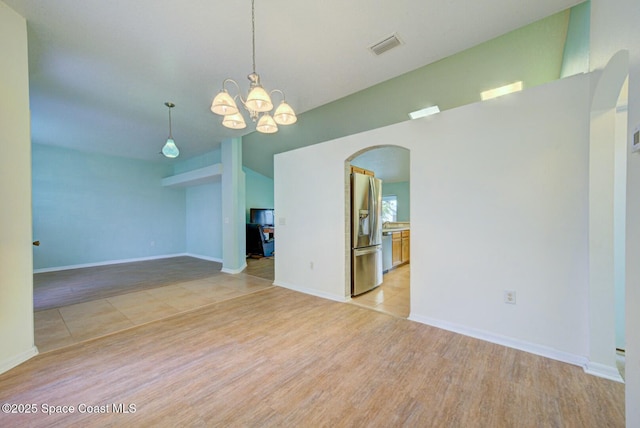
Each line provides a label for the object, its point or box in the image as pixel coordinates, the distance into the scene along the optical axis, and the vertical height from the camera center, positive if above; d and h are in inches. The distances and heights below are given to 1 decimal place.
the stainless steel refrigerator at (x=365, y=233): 137.2 -13.4
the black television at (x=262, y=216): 319.9 -5.2
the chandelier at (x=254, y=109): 70.9 +35.7
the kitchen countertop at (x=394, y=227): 196.1 -14.5
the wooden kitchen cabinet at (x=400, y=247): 201.8 -33.4
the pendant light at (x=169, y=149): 150.9 +42.0
